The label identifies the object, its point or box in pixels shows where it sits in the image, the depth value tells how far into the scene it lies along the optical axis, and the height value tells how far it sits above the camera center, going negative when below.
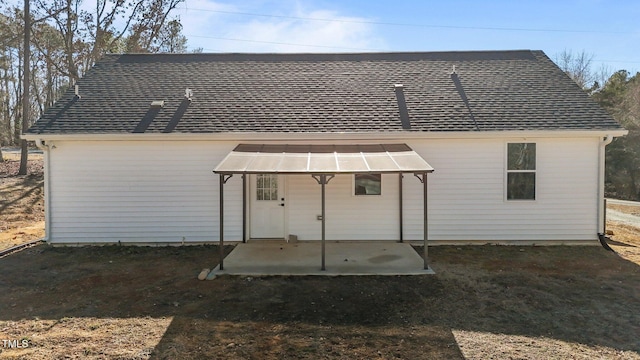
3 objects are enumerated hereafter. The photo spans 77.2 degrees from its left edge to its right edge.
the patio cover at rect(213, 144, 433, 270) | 6.98 +0.15
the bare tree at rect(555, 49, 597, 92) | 32.24 +7.88
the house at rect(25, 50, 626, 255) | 9.17 -0.20
